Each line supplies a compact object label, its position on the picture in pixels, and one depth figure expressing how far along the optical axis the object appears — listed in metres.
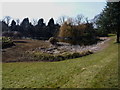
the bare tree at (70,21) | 36.99
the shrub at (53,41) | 25.74
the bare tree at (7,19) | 59.49
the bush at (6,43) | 20.56
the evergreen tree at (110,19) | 19.36
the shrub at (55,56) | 12.98
